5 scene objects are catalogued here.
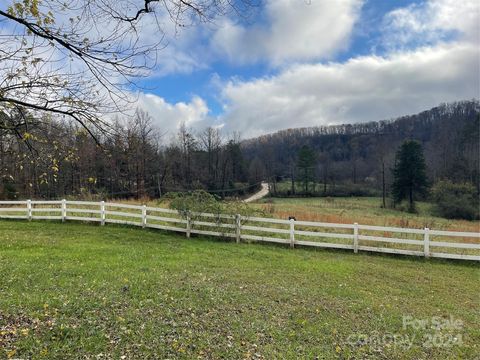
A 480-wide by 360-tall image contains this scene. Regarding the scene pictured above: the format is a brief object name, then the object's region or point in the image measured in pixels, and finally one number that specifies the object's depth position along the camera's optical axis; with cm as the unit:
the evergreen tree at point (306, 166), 6981
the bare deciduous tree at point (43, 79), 347
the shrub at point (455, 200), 3784
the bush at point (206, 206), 1238
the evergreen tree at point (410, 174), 4766
